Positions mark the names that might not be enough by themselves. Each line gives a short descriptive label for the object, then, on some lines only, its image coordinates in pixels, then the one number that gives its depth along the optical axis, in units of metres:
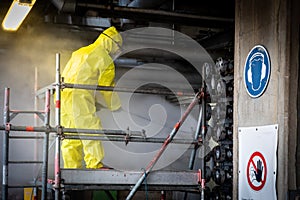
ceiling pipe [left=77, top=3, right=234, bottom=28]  5.59
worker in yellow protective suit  4.89
